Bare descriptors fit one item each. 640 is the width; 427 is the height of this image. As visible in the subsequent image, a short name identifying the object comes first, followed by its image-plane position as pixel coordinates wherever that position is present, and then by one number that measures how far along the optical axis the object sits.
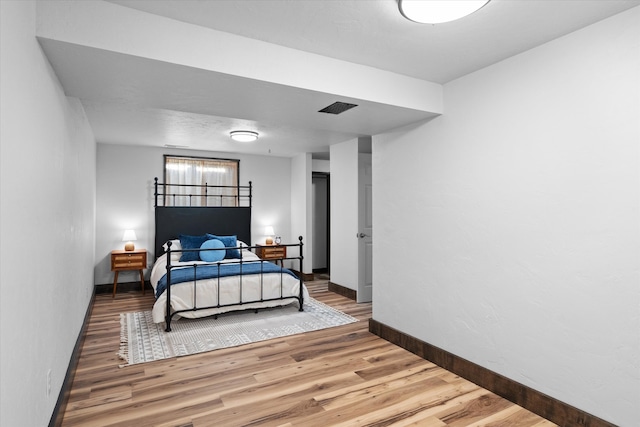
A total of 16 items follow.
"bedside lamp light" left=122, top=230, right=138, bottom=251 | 5.69
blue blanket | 4.27
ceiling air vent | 2.81
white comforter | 4.07
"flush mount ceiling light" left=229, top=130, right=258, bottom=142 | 4.94
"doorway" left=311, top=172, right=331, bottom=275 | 7.81
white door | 5.30
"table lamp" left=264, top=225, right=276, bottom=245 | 6.90
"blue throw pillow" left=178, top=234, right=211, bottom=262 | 5.66
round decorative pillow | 5.27
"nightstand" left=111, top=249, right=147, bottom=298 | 5.47
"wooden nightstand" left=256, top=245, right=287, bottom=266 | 6.61
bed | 4.15
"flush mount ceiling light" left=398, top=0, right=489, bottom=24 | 1.75
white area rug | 3.44
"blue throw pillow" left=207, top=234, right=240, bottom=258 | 5.72
